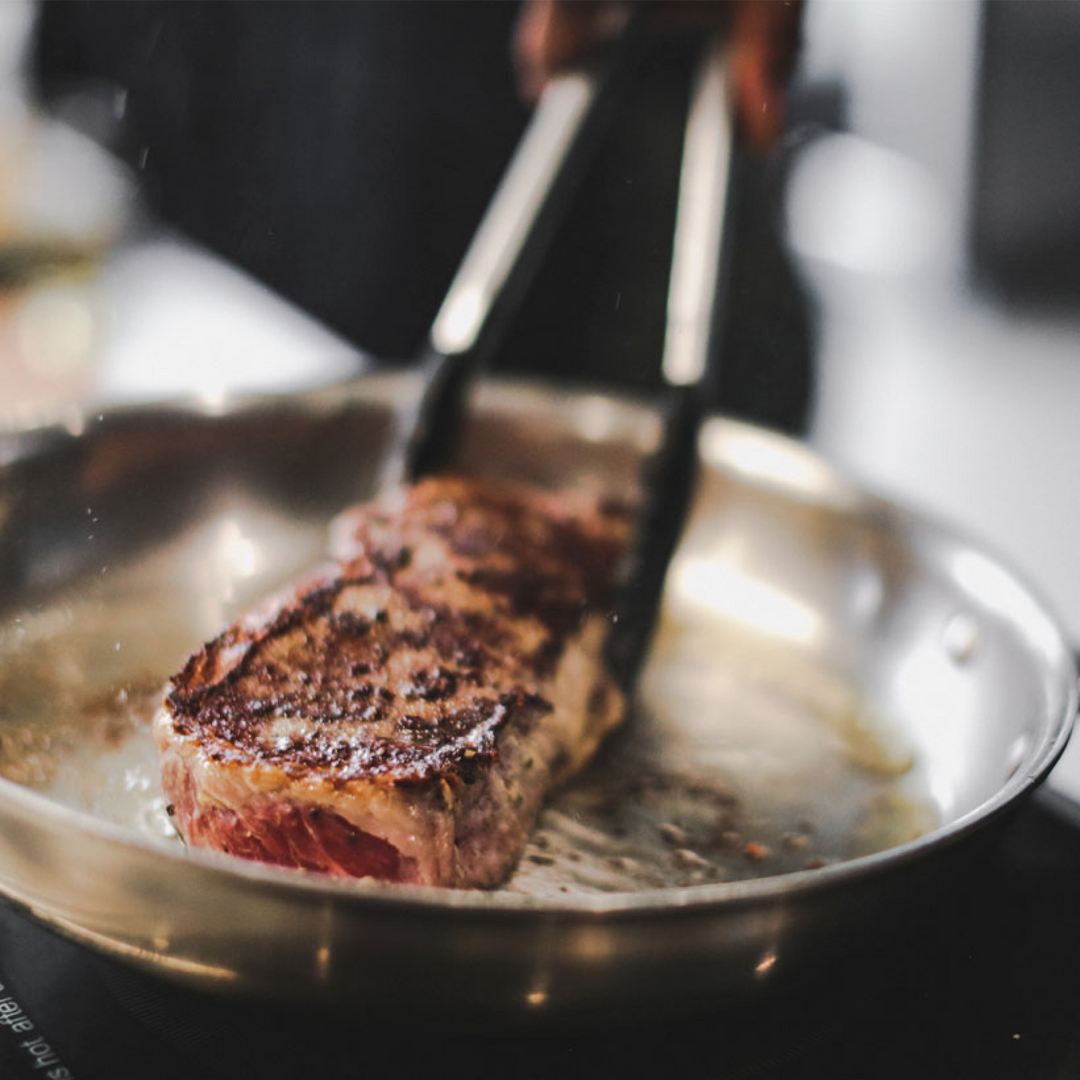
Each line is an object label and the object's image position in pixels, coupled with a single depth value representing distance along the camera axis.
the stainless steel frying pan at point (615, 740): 0.57
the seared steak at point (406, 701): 0.63
